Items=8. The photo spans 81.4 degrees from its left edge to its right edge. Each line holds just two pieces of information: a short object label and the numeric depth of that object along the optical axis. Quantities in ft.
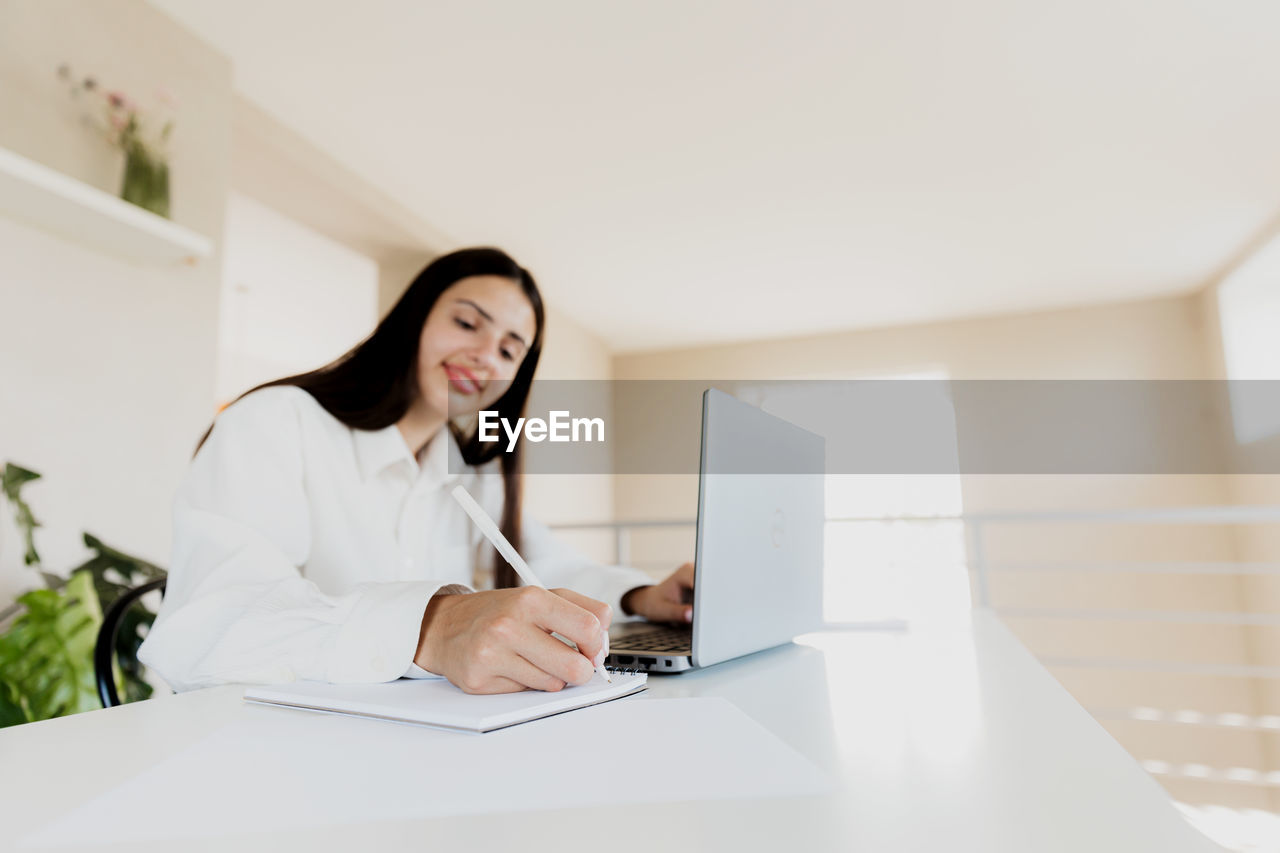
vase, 6.04
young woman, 1.88
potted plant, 4.02
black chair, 2.68
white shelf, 4.92
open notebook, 1.48
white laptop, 2.02
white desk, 0.93
